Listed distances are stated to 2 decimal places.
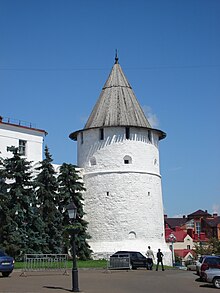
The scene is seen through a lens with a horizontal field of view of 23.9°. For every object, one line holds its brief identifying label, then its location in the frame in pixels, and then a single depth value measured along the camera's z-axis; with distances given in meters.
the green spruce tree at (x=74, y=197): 38.25
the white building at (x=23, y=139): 40.00
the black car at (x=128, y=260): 30.20
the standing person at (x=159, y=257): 32.06
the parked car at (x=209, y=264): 22.62
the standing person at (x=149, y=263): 32.56
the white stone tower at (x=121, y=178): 40.34
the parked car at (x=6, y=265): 22.92
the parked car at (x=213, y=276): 20.64
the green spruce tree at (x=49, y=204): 35.75
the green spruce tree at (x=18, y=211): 32.62
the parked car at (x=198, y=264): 26.40
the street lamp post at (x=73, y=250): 17.77
